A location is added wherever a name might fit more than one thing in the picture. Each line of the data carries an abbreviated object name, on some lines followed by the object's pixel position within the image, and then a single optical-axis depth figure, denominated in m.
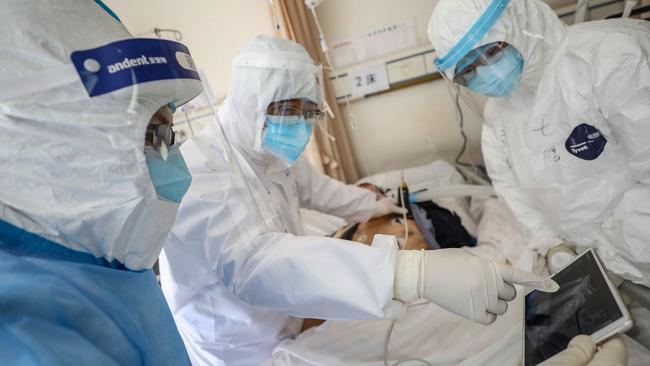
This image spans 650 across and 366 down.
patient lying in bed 1.42
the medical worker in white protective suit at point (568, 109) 0.95
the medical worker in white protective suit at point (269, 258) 0.71
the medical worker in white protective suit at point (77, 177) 0.45
